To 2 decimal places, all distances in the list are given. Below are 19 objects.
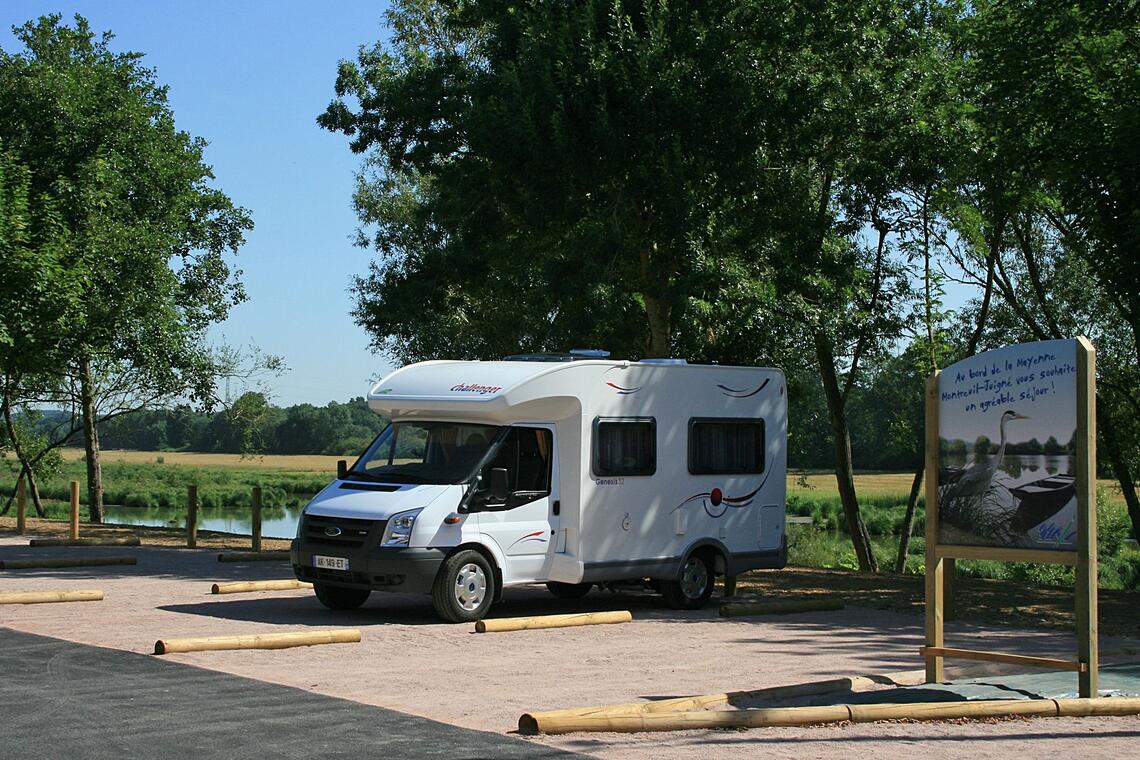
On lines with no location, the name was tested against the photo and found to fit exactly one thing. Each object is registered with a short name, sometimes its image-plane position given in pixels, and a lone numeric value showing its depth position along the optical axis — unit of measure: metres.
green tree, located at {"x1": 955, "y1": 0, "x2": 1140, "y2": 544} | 17.75
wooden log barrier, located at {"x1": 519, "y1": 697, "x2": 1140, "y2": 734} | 8.29
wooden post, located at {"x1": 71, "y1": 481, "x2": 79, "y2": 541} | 25.13
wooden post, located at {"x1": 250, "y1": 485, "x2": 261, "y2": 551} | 23.77
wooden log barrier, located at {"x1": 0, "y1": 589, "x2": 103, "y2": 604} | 14.91
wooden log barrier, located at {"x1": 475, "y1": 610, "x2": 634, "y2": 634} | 13.43
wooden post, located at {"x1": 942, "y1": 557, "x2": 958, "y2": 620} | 15.25
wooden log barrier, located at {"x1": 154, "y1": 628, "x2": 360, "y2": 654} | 11.31
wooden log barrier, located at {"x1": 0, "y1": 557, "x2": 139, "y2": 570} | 19.42
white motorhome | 14.13
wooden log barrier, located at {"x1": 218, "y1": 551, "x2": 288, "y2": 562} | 21.53
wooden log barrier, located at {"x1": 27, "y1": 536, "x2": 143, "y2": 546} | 23.73
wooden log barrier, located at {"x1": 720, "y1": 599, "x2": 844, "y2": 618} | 15.54
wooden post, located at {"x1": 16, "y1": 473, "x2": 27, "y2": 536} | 28.92
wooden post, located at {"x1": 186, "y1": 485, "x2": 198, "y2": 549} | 25.22
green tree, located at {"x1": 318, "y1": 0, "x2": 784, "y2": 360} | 21.06
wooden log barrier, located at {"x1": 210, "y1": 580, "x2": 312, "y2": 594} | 16.36
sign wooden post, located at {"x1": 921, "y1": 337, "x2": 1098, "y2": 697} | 9.77
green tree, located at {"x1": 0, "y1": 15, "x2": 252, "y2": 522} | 28.61
